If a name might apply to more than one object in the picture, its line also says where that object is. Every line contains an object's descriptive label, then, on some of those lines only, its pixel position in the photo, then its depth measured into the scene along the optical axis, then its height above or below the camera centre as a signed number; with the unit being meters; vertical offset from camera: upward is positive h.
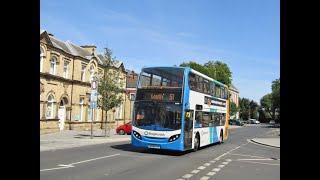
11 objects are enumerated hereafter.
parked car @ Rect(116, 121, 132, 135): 37.75 -2.36
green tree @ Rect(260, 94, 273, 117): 156.50 +1.13
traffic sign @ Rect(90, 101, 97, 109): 26.85 -0.04
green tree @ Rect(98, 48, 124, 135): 30.91 +1.43
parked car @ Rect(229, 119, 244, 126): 94.06 -3.82
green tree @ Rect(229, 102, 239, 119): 101.38 -0.52
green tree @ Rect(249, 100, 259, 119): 150.88 -1.08
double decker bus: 17.61 -0.16
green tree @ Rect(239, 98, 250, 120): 146.88 -0.72
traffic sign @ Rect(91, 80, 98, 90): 26.95 +1.34
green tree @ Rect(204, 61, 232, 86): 82.74 +7.37
